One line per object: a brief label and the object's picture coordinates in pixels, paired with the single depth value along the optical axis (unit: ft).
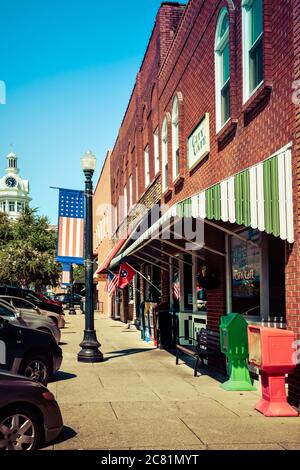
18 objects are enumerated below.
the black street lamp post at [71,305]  135.33
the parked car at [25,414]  18.10
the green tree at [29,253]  123.85
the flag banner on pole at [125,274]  66.64
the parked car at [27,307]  61.05
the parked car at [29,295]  68.46
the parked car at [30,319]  38.47
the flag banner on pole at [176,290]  53.42
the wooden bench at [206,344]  36.29
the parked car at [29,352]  30.96
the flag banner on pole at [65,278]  162.03
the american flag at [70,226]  55.57
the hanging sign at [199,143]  41.24
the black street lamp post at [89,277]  43.57
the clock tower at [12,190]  531.09
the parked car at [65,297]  200.39
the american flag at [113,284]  69.85
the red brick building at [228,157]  25.63
